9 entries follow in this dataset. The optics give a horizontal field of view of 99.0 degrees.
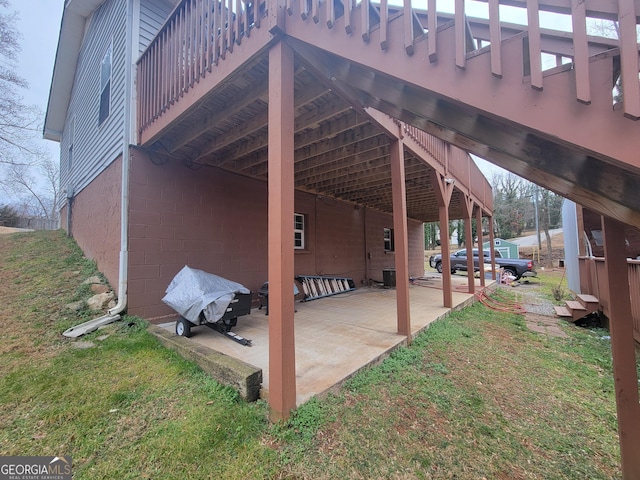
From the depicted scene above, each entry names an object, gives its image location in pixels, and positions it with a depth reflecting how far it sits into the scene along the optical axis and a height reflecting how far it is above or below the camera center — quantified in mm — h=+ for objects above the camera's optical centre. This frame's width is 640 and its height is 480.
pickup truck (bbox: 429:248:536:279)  13562 -857
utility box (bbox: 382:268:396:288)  9156 -931
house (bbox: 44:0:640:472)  1079 +1103
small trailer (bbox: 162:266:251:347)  3535 -630
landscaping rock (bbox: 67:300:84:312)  4054 -738
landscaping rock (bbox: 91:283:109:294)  4523 -532
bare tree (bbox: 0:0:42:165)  9695 +5416
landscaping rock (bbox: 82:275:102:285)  4720 -416
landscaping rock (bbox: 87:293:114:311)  4149 -690
